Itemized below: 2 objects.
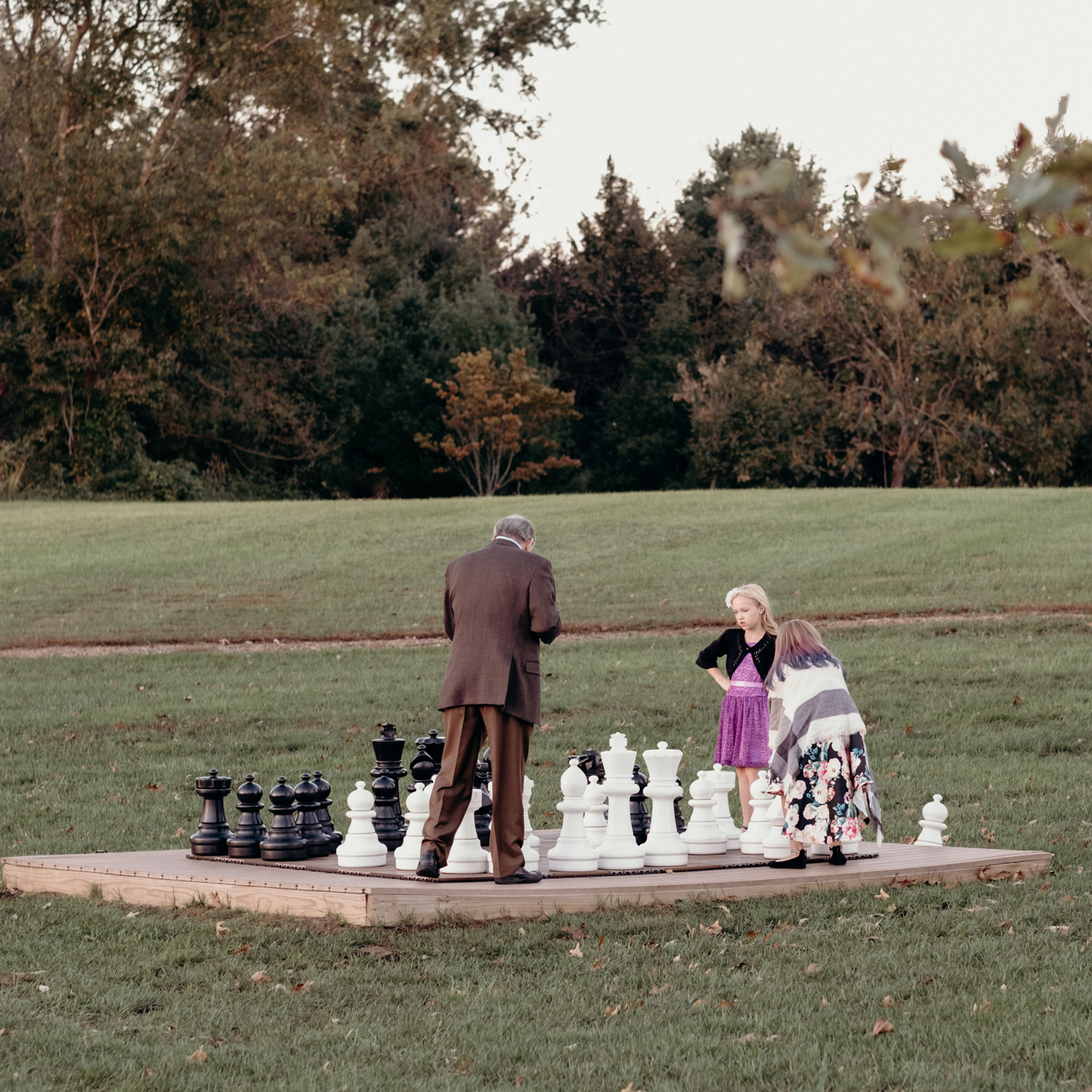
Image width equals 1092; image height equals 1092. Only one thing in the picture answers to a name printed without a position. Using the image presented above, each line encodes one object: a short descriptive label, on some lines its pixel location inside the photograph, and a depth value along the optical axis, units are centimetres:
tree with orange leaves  8600
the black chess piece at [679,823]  1520
